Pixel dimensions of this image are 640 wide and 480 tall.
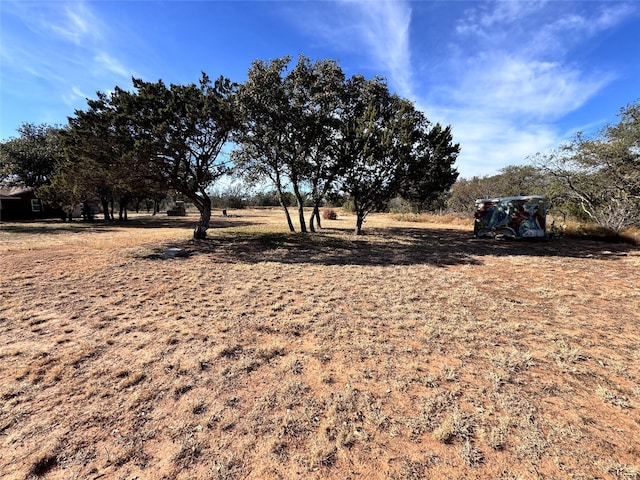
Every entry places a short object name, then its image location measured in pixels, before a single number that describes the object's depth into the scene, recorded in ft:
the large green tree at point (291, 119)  39.63
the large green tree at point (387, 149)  43.06
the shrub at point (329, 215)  101.35
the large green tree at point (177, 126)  29.66
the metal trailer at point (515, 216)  42.11
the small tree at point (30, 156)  70.44
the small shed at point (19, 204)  77.92
